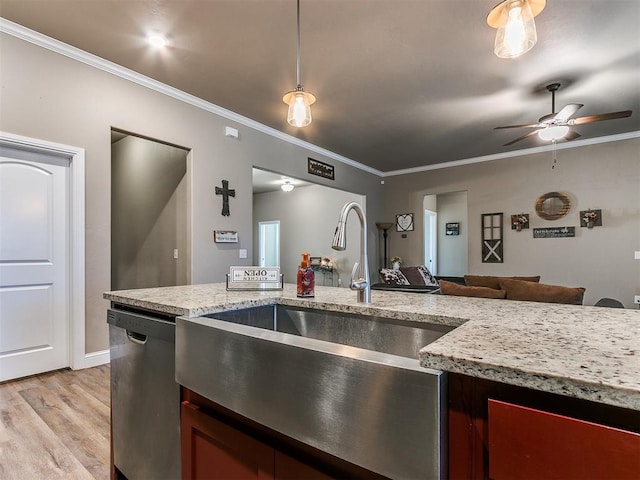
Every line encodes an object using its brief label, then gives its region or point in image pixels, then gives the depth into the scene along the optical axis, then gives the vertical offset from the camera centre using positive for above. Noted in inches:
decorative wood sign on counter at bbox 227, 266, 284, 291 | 64.2 -6.8
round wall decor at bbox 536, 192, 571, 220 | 204.7 +22.4
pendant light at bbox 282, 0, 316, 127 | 80.9 +33.4
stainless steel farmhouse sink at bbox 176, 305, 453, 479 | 22.6 -12.3
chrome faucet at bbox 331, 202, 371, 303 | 46.8 -2.1
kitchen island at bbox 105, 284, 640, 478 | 19.6 -8.5
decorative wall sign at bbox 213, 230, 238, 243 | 148.0 +3.5
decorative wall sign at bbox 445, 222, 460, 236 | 320.5 +12.8
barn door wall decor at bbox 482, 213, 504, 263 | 227.1 +2.5
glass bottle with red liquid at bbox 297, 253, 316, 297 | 55.1 -6.4
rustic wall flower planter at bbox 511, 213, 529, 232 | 217.0 +13.1
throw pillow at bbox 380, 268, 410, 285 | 191.0 -20.4
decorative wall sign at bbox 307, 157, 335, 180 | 203.2 +46.8
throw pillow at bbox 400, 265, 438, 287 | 199.5 -20.5
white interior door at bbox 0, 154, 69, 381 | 99.0 -6.4
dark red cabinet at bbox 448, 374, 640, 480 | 18.2 -11.6
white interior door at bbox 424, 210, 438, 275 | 297.6 +1.1
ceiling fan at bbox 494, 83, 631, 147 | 118.3 +44.8
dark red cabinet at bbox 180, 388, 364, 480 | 29.3 -20.7
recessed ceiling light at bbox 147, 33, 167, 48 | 100.7 +63.0
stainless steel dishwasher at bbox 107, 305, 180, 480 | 43.9 -22.0
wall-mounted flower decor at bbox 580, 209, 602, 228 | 194.7 +13.5
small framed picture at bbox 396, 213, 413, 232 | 263.9 +16.2
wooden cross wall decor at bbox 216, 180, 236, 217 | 151.2 +22.2
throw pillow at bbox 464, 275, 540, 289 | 121.0 -14.8
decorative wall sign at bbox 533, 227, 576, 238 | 202.7 +5.7
